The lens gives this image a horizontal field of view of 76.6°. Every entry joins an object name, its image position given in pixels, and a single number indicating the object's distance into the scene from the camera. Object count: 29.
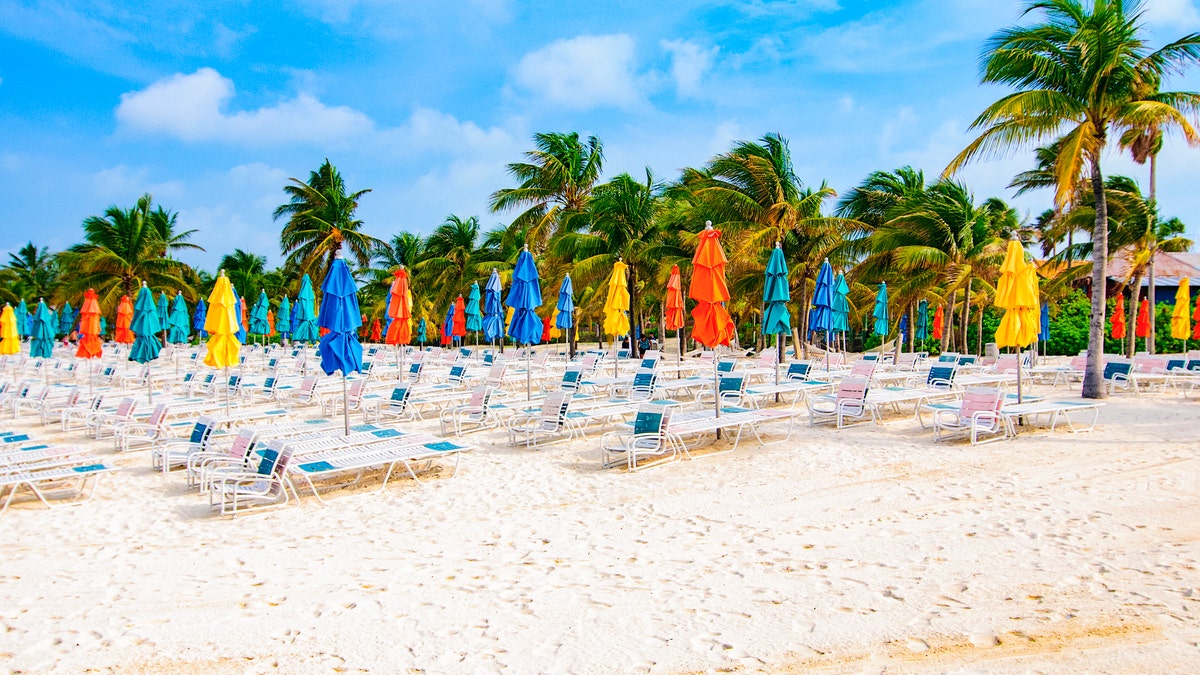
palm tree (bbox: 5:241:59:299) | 46.31
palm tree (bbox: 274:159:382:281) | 30.91
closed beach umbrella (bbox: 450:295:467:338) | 26.91
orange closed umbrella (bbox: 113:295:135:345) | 17.42
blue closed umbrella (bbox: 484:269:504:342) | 21.20
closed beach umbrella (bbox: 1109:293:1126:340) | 24.03
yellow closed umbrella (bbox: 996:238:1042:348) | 10.14
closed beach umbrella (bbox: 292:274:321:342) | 17.86
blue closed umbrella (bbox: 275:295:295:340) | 28.29
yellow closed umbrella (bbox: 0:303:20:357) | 17.69
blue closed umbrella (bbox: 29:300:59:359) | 20.22
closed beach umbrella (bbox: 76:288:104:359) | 16.55
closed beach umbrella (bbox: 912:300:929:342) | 26.41
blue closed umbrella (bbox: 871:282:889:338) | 21.26
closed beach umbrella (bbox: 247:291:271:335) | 24.33
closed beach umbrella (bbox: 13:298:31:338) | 24.41
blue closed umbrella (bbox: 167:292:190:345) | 19.22
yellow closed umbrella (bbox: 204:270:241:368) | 10.46
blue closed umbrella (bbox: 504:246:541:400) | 12.55
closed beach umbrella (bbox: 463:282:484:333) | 23.92
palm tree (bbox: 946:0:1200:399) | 12.04
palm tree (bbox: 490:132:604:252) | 27.31
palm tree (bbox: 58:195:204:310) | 31.19
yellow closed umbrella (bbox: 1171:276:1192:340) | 15.66
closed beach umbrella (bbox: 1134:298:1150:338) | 26.80
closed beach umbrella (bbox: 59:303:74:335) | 30.33
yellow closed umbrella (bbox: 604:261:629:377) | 15.85
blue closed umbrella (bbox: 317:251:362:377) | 8.83
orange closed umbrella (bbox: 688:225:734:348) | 9.58
